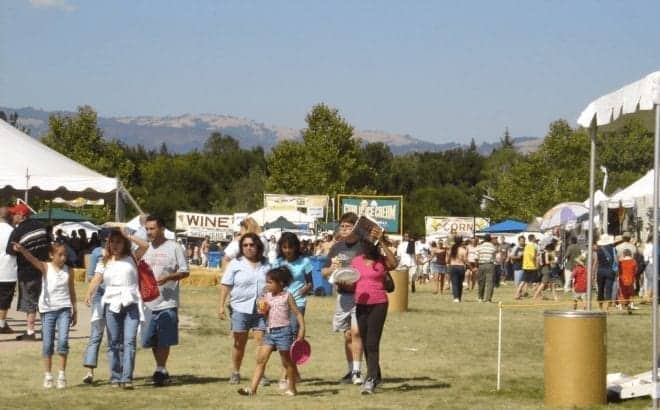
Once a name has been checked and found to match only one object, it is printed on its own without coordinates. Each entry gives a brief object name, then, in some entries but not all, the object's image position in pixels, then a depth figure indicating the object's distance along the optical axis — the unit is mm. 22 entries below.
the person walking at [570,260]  34219
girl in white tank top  13859
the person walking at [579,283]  28359
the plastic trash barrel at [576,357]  12281
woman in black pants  13547
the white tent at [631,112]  11758
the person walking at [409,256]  41688
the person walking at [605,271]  29703
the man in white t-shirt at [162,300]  14148
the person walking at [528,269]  35656
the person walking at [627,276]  28969
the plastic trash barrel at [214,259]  57312
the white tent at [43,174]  25484
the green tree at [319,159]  83062
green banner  58812
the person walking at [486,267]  33719
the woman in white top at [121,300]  13586
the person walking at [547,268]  35272
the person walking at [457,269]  33094
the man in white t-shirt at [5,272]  19266
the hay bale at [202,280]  41281
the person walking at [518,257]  38472
